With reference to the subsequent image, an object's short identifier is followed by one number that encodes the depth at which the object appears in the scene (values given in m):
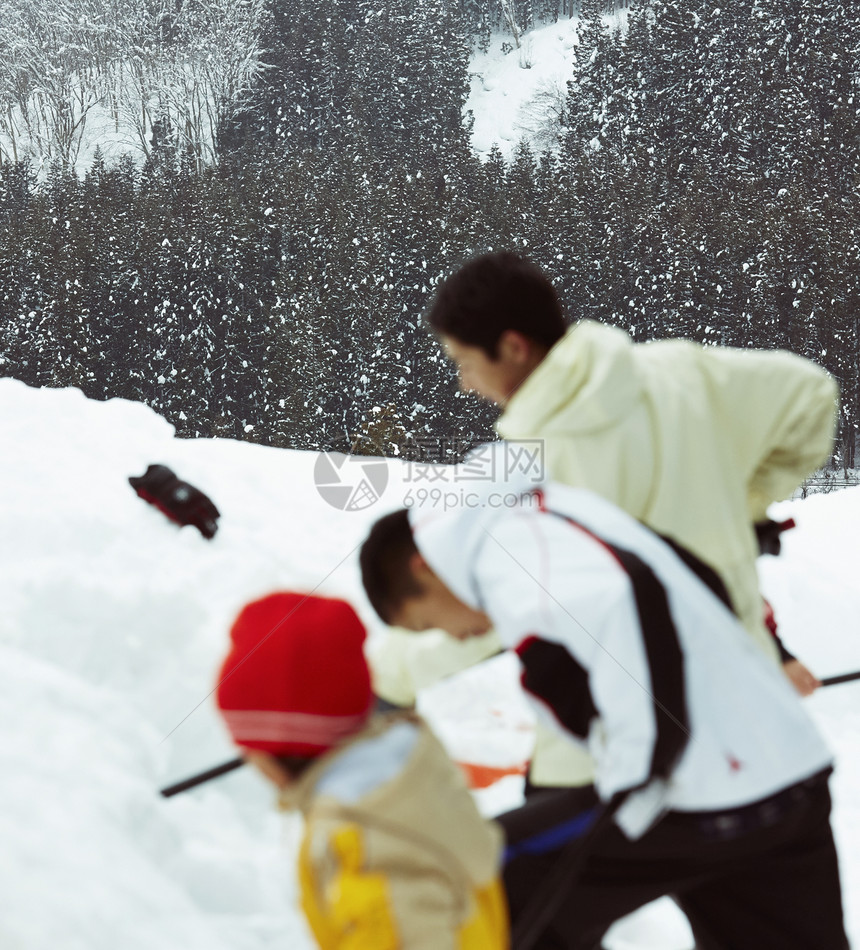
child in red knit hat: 4.18
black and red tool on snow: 8.86
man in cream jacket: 4.65
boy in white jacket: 4.36
